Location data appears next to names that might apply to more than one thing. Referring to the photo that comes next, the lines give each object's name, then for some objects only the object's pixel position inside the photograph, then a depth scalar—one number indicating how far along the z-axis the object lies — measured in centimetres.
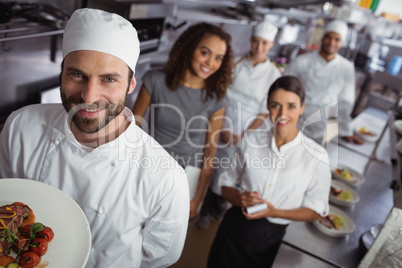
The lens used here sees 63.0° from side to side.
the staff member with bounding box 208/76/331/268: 153
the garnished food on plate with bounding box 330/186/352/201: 214
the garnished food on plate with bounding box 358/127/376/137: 325
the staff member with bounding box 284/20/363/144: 303
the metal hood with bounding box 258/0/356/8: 347
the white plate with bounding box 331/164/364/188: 232
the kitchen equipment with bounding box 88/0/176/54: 203
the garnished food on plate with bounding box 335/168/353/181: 235
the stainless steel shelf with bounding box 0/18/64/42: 151
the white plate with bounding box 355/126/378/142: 316
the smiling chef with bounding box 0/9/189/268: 102
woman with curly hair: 175
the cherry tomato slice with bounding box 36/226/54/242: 90
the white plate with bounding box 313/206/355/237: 178
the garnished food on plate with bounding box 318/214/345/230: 183
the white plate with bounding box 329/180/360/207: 209
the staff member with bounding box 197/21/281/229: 265
